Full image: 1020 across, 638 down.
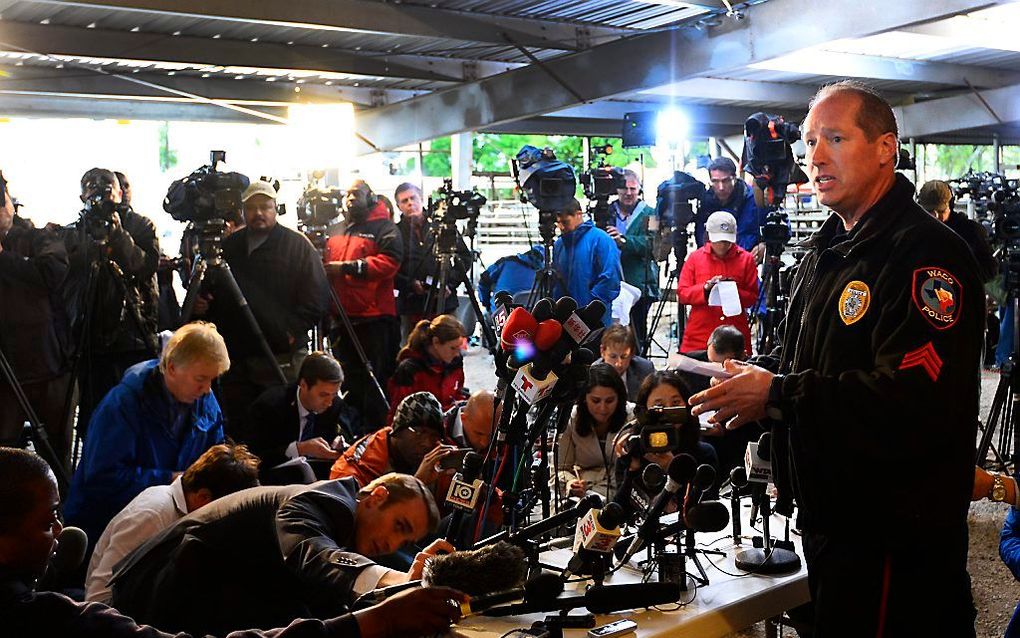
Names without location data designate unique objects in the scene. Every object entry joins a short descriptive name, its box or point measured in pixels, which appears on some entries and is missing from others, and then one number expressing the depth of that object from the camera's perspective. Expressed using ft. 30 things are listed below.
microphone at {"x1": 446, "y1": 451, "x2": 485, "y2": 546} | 8.10
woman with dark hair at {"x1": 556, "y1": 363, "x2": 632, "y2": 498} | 14.30
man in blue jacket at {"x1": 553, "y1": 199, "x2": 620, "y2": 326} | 19.38
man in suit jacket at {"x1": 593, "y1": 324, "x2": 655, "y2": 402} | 17.47
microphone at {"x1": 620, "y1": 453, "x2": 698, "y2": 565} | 7.77
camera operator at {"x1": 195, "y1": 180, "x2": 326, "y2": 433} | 16.70
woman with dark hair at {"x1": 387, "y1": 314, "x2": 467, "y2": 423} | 16.71
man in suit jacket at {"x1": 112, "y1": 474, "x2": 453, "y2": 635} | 8.59
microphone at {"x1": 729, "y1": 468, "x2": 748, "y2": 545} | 9.52
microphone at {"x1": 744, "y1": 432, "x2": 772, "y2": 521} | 8.39
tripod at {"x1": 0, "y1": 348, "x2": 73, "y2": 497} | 14.65
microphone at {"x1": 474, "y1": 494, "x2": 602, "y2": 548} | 7.87
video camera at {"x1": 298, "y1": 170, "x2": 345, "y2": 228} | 21.83
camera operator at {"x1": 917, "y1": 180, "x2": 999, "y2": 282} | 17.57
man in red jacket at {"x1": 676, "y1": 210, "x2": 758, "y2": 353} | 20.01
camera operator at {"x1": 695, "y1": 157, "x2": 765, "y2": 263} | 23.30
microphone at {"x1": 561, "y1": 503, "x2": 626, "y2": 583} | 7.55
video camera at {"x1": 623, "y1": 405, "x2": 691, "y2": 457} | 7.90
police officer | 6.48
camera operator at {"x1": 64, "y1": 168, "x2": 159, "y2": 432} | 16.20
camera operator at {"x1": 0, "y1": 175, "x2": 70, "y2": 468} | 15.67
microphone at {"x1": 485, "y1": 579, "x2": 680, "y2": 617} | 7.13
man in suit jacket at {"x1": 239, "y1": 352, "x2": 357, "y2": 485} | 14.33
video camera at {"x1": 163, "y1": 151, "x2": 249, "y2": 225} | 16.40
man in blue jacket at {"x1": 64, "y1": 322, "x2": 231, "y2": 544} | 11.81
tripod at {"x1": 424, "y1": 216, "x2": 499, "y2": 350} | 20.36
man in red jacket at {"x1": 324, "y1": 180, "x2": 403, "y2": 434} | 20.15
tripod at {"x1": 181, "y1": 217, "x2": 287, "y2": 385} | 16.05
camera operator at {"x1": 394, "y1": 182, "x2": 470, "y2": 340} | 23.44
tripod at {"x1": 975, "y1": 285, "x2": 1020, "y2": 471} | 17.17
